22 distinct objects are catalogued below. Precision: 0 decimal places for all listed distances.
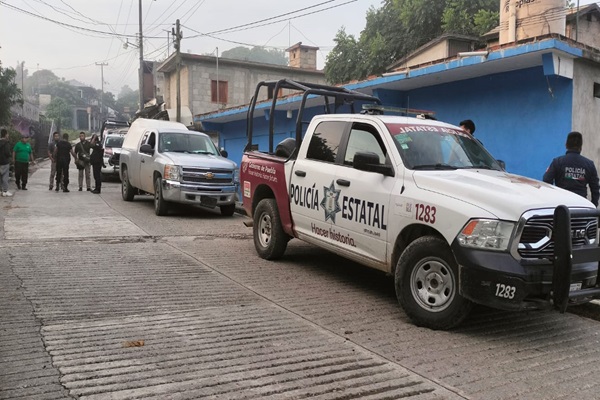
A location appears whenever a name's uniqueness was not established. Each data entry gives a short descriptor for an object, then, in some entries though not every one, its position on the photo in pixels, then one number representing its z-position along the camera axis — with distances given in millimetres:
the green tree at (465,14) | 26578
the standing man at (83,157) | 16053
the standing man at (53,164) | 16131
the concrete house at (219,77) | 32406
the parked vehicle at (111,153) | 21223
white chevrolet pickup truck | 11250
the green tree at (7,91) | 21828
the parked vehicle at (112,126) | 26117
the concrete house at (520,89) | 8688
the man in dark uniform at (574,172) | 6457
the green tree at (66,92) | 117188
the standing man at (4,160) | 14156
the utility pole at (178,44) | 27248
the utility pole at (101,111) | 89125
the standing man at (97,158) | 15281
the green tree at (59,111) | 89319
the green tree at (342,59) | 32094
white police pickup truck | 4184
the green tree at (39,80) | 137875
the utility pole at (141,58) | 36188
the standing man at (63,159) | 15578
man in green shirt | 15734
